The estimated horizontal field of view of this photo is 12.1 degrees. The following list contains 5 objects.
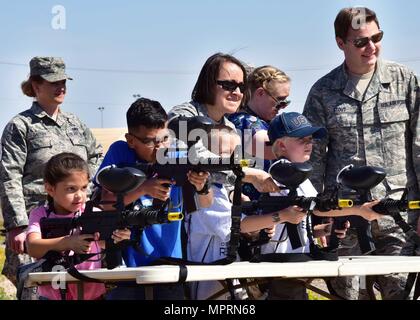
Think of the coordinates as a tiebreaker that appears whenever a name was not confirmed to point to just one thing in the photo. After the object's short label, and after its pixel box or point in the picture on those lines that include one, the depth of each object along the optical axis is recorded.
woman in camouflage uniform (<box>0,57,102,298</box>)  13.18
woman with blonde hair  11.91
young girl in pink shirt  9.80
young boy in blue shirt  9.86
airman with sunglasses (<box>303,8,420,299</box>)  12.53
